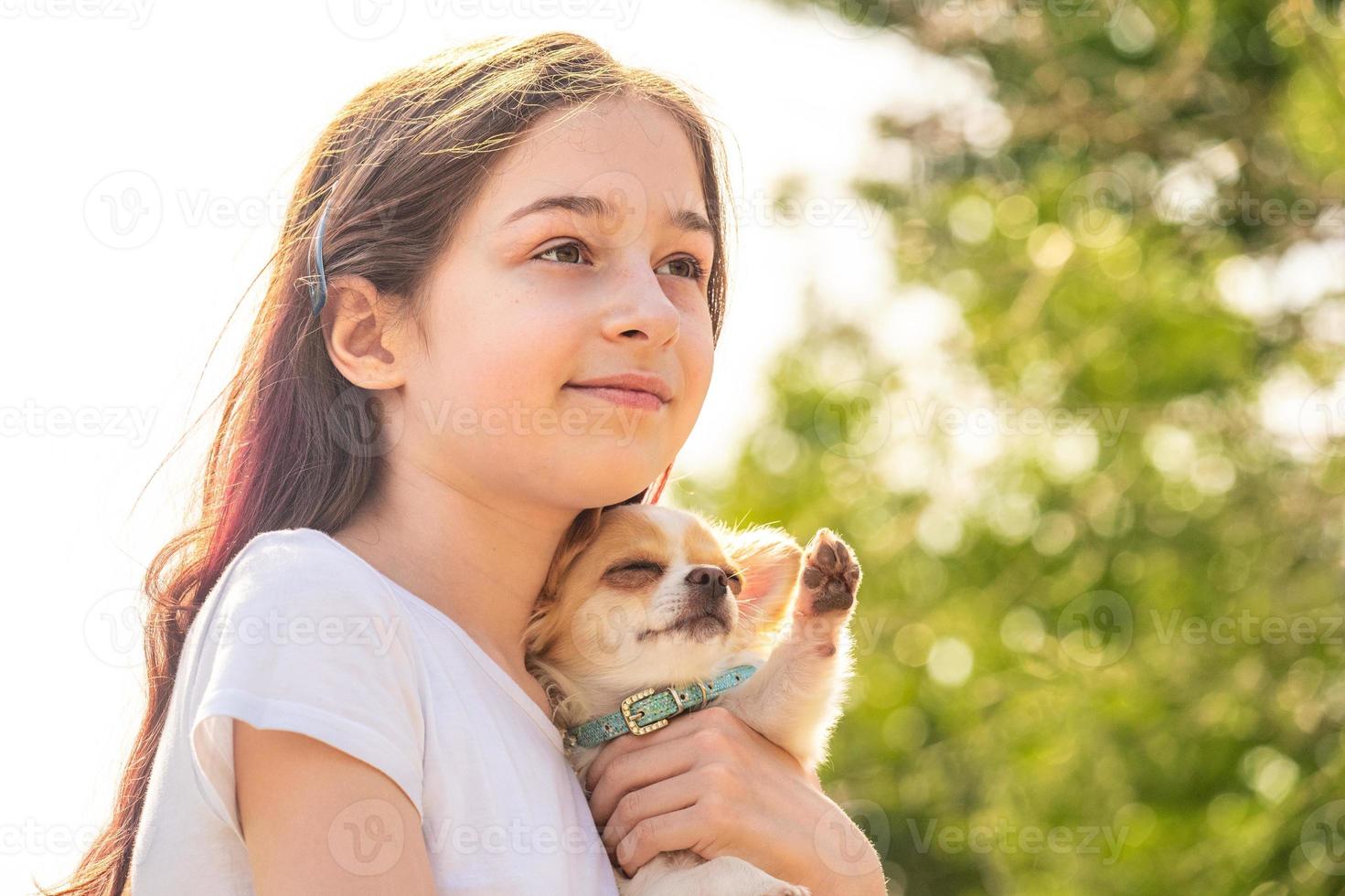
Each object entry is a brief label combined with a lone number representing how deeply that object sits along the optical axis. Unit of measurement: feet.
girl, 5.72
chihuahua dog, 6.61
